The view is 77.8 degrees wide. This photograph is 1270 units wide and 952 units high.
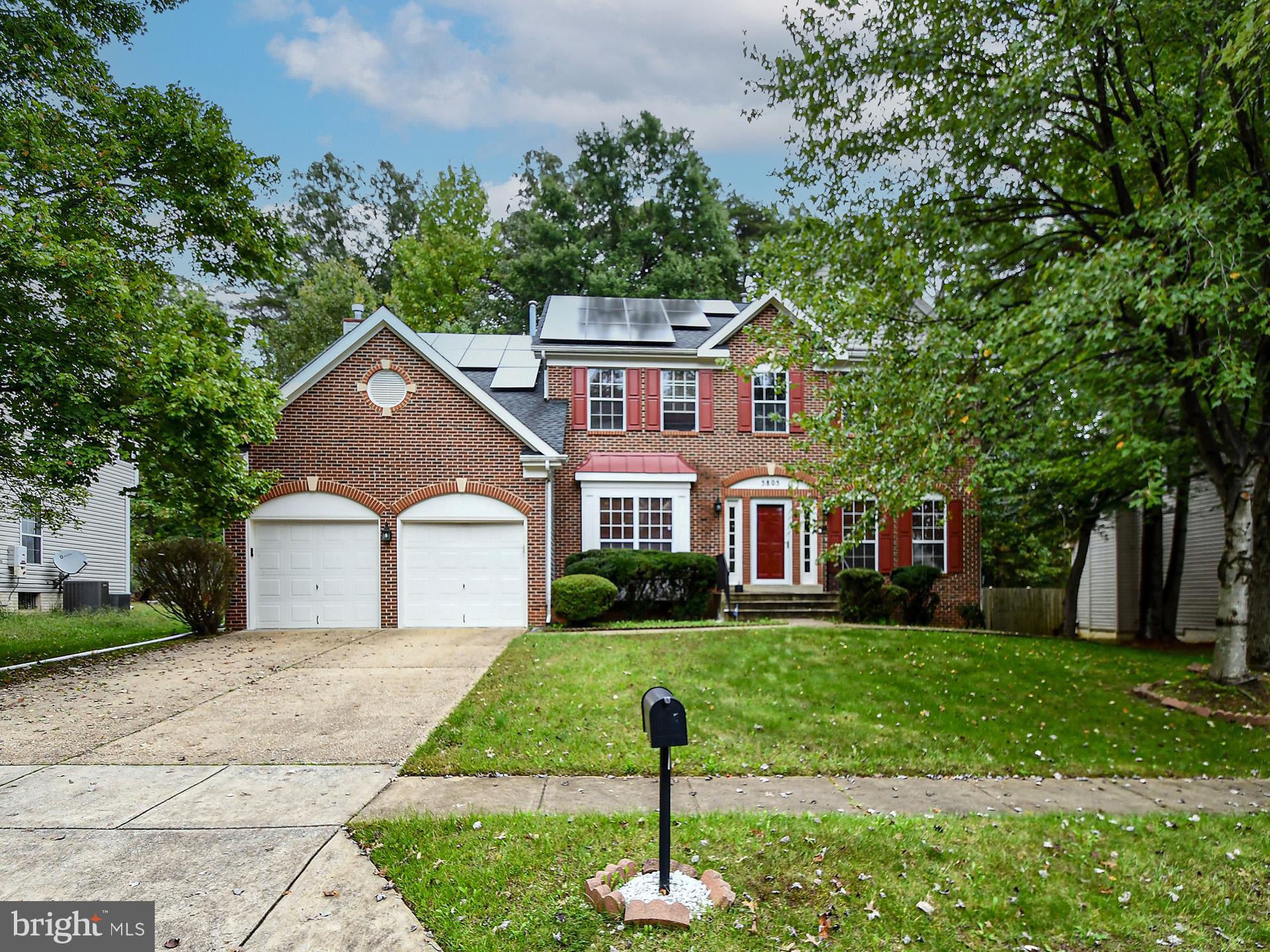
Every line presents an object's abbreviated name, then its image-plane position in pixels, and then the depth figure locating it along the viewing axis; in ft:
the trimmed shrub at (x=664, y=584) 50.90
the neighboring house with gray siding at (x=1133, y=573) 54.75
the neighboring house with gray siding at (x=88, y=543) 60.29
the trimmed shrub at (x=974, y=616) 57.52
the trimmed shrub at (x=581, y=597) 47.32
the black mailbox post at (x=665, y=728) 11.29
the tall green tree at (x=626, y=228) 99.91
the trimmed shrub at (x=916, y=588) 55.77
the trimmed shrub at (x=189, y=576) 45.01
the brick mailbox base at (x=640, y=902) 11.40
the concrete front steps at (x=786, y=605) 54.29
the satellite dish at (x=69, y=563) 63.00
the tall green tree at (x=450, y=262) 104.37
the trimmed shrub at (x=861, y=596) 52.21
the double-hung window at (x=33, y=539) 62.39
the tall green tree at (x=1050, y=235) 23.22
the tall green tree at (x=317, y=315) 102.37
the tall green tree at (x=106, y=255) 33.04
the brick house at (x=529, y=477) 49.85
